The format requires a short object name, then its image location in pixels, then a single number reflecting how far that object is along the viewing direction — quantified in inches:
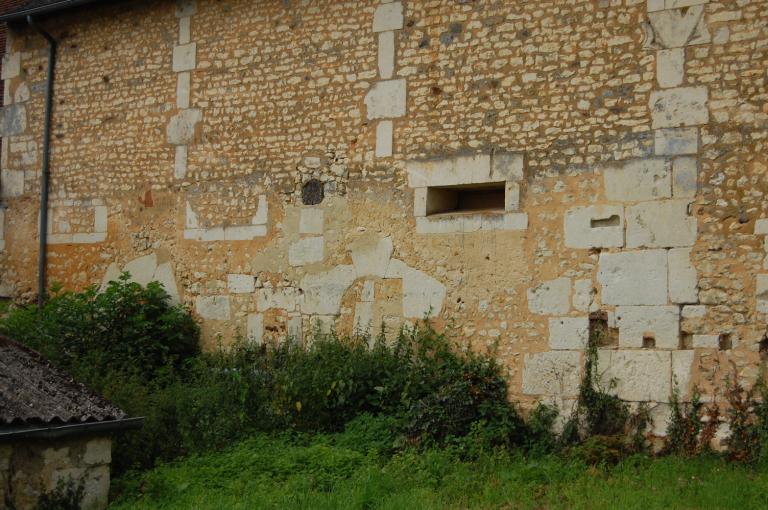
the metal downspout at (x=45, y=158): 438.3
